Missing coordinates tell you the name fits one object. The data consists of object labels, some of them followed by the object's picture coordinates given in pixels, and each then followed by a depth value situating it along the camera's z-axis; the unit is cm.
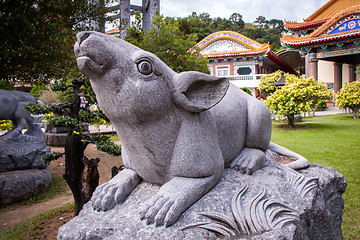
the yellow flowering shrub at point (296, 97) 889
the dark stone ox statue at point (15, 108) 479
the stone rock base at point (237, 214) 148
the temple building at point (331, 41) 1289
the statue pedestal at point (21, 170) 418
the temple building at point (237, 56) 1773
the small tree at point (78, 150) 291
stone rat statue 145
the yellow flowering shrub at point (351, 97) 1079
